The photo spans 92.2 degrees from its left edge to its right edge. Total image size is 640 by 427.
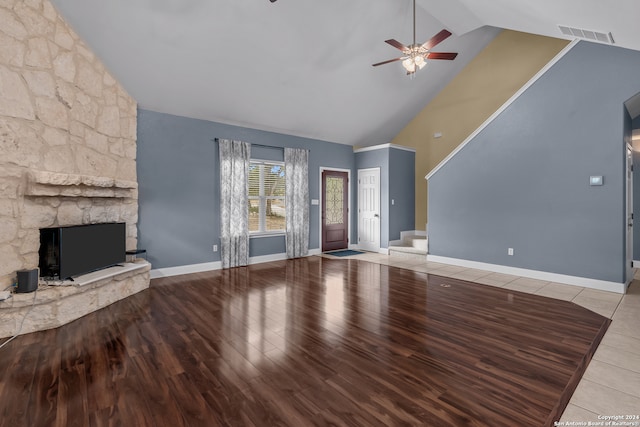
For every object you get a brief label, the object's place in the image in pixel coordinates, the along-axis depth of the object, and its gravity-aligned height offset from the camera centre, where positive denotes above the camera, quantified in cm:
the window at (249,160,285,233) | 645 +36
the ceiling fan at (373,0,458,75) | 407 +217
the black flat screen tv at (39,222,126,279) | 340 -41
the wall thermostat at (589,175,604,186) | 444 +47
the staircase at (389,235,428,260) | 685 -83
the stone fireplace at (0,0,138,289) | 317 +98
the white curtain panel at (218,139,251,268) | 584 +23
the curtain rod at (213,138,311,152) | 631 +143
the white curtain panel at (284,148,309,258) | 677 +30
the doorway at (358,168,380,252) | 770 +10
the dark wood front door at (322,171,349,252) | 764 +8
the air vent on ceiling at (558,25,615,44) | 331 +199
